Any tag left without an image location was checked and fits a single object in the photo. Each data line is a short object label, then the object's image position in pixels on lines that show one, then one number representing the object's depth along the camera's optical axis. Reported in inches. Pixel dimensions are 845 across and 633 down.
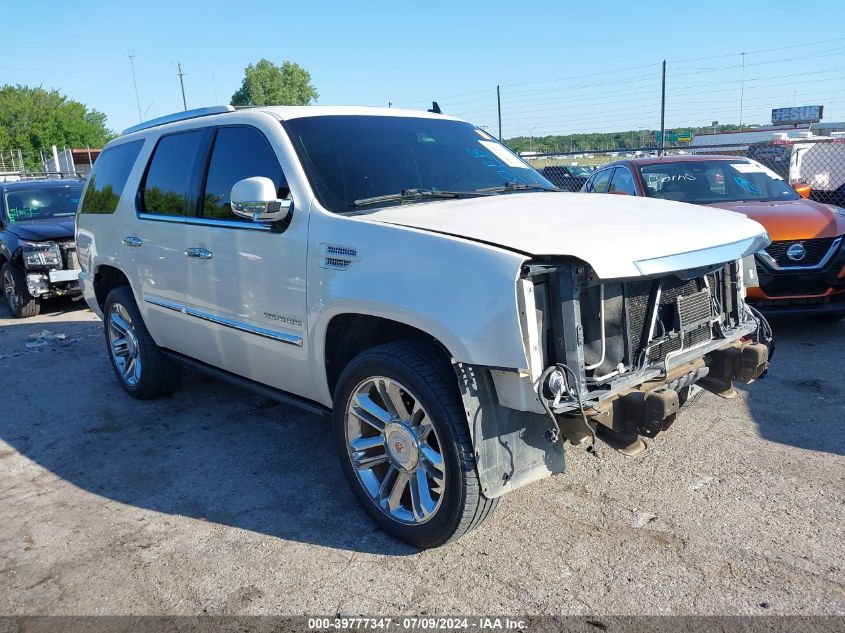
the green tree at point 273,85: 3459.6
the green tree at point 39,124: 2764.0
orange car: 245.3
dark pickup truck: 358.9
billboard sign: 1800.0
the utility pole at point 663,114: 551.6
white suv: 108.3
